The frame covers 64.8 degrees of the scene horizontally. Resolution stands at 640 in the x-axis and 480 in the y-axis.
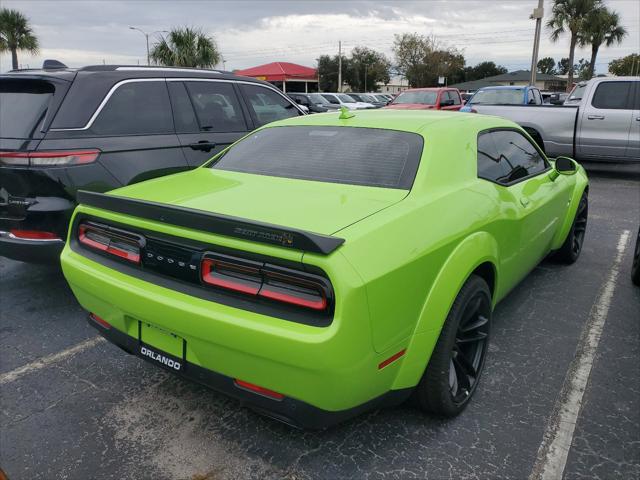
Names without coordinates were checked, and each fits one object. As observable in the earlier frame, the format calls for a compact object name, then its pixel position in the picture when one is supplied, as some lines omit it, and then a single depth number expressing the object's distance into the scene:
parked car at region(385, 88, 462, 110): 15.50
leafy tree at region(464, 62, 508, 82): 88.00
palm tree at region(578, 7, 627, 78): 38.09
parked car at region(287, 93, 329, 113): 19.61
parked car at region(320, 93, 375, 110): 24.59
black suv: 3.61
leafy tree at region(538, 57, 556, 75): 104.62
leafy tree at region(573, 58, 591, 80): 82.66
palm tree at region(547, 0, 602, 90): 37.78
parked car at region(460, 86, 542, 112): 13.07
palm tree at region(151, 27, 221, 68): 29.94
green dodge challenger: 1.86
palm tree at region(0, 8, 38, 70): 34.66
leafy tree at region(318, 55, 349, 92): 72.06
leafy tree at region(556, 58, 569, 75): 99.28
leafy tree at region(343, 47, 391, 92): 71.25
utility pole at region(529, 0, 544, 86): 20.34
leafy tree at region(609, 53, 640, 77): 78.56
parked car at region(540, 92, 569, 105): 19.30
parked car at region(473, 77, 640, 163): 9.08
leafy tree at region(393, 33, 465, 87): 59.03
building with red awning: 54.38
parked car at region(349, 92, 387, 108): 28.97
